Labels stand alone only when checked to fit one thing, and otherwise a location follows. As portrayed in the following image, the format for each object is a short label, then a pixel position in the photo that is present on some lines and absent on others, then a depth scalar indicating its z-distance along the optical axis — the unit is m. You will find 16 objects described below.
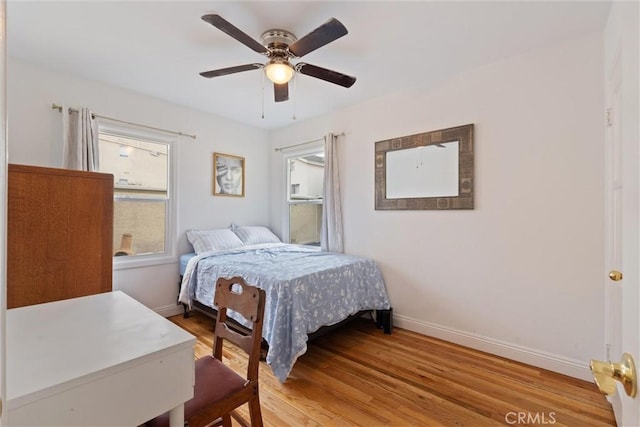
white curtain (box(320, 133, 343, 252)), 3.38
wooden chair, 1.12
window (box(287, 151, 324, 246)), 3.93
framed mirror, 2.53
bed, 2.06
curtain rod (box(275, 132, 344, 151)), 3.43
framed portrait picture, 3.72
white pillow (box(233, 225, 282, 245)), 3.78
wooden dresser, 1.47
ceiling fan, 1.61
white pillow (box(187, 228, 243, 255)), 3.28
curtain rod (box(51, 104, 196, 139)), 2.54
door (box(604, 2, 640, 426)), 0.50
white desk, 0.67
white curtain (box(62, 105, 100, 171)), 2.54
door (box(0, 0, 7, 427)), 0.41
